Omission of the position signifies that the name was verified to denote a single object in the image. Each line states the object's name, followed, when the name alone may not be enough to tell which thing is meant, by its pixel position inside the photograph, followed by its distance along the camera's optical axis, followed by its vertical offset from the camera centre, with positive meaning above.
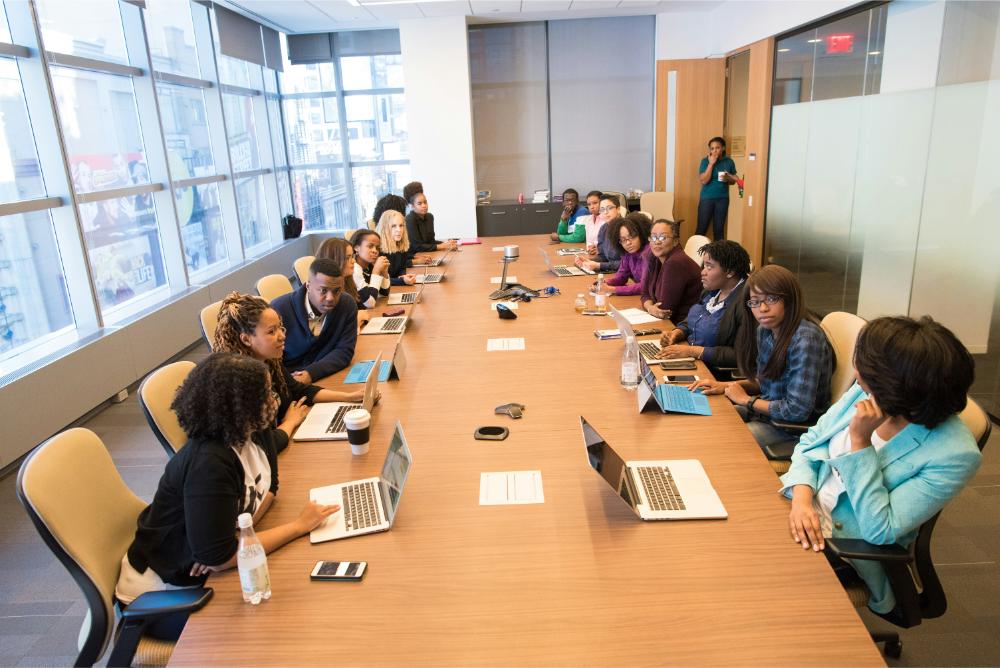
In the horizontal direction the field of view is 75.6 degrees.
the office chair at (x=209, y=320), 3.36 -0.81
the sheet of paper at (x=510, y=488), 2.05 -1.06
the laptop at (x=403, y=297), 4.84 -1.05
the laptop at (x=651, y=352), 2.91 -1.06
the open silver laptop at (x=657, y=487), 1.93 -1.05
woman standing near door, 8.74 -0.57
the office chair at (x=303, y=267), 5.20 -0.84
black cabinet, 9.62 -0.97
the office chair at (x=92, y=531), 1.66 -0.99
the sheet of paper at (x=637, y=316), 4.01 -1.04
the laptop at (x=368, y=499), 1.92 -1.06
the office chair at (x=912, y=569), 1.74 -1.19
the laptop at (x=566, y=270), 5.53 -1.02
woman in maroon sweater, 4.09 -0.82
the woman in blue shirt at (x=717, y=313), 3.34 -0.90
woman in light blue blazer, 1.68 -0.82
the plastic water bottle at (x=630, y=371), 2.89 -0.97
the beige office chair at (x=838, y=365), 2.64 -0.93
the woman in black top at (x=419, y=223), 7.08 -0.73
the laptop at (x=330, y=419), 2.54 -1.05
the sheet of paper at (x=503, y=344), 3.58 -1.05
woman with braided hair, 2.52 -0.65
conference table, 1.46 -1.07
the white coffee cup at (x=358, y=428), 2.36 -0.95
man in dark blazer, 3.41 -0.85
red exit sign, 5.46 +0.79
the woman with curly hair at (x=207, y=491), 1.71 -0.86
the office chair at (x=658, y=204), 8.77 -0.78
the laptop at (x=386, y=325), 4.09 -1.05
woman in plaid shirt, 2.62 -0.90
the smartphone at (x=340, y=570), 1.71 -1.06
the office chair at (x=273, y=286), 4.43 -0.86
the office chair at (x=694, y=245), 5.25 -0.83
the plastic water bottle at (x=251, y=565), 1.61 -0.98
